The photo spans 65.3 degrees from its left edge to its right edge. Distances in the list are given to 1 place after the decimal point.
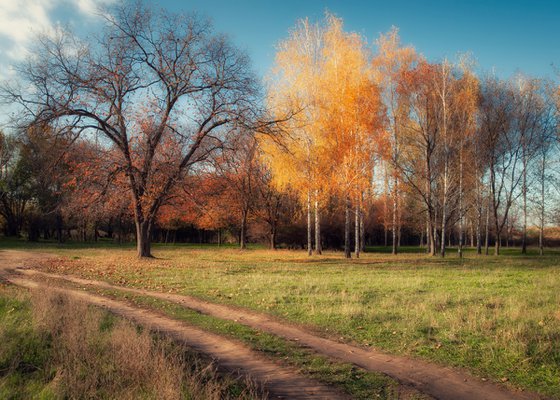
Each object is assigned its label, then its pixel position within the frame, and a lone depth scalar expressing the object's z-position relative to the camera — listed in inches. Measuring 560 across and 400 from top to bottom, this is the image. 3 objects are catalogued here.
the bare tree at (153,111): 847.1
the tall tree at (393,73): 1170.0
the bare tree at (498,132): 1359.5
